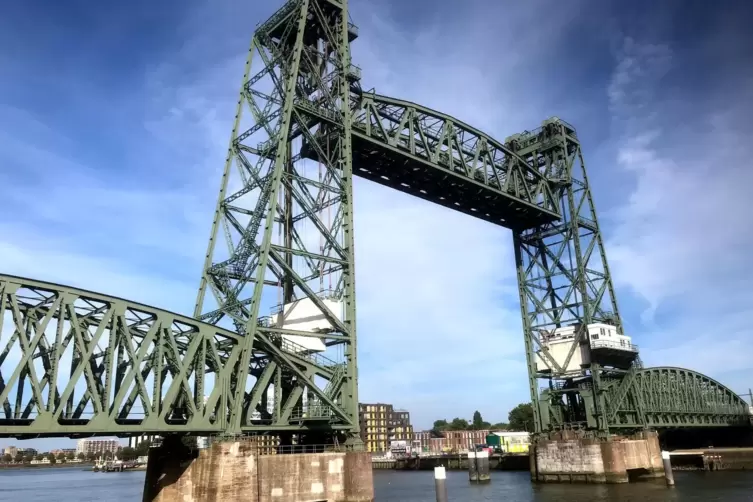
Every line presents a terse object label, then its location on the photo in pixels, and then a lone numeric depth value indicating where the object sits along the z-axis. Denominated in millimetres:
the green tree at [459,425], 179200
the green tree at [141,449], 190950
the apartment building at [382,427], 151000
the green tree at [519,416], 138000
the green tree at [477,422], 173175
